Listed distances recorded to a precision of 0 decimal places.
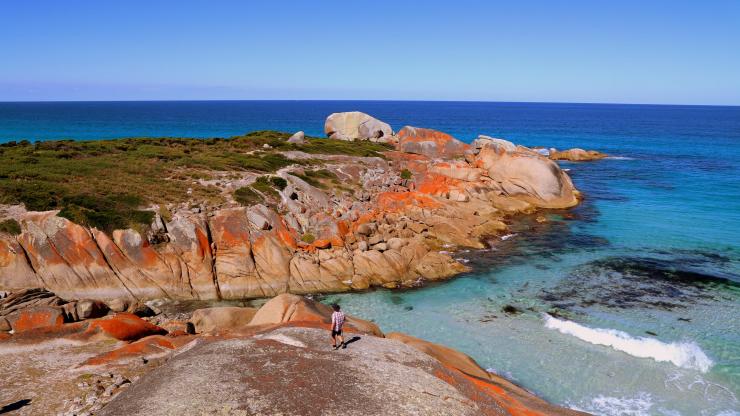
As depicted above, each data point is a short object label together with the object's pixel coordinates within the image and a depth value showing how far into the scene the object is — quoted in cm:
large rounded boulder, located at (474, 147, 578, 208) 5178
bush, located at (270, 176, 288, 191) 4106
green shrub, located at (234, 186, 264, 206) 3684
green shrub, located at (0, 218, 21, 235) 2834
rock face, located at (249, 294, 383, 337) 2009
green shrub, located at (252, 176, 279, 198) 3925
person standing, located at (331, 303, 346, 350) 1537
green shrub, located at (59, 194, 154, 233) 2998
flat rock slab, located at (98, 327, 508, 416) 1198
